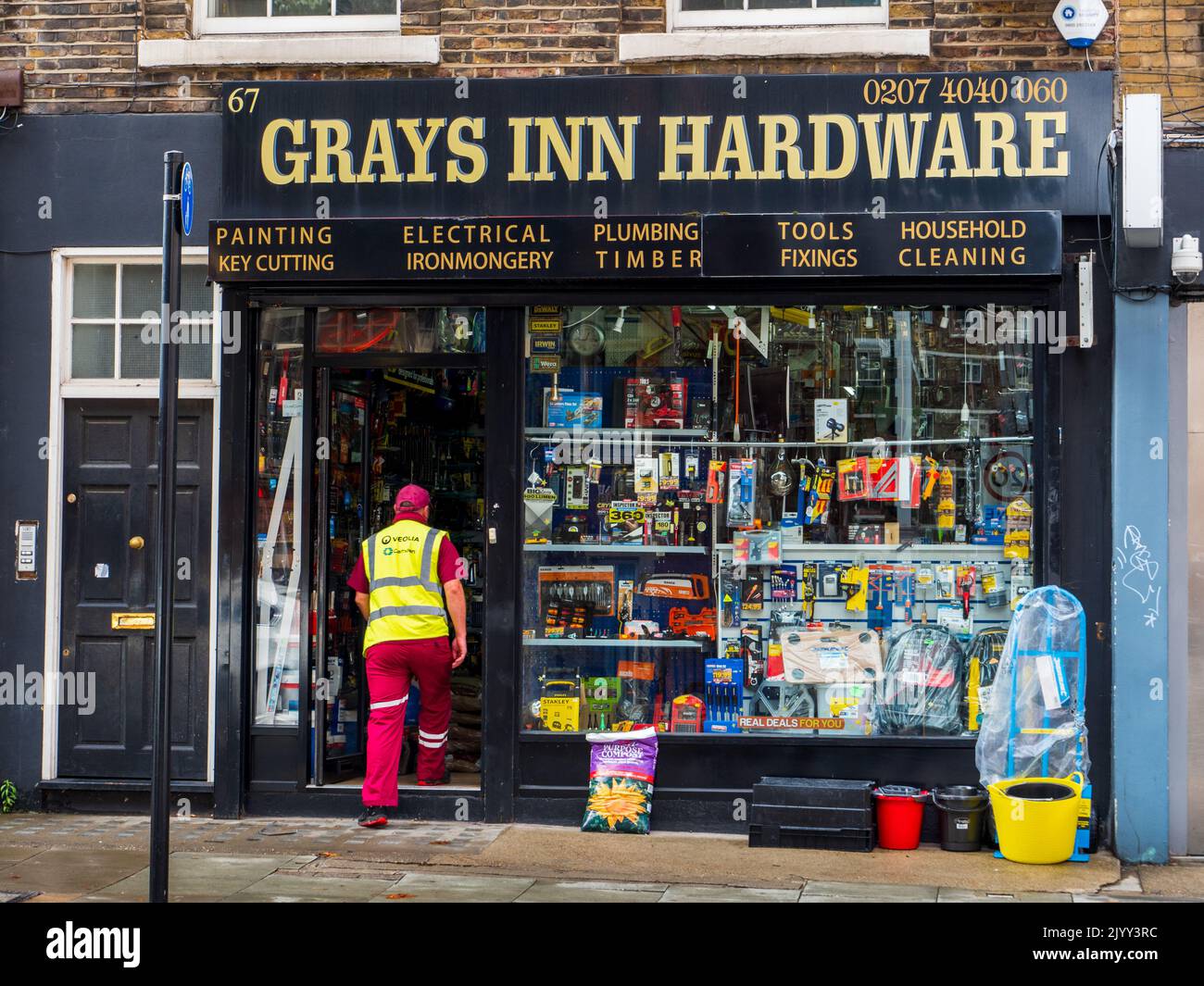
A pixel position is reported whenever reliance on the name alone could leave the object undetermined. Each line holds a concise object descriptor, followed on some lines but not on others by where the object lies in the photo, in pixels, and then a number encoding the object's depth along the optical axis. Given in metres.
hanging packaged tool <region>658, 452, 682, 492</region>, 8.84
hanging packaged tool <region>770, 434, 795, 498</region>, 8.78
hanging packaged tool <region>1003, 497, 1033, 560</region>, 8.47
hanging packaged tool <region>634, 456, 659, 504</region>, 8.86
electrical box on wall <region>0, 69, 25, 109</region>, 8.85
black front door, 8.93
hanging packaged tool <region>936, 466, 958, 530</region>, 8.64
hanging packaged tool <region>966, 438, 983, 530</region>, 8.60
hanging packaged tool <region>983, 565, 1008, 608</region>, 8.57
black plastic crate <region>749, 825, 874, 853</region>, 8.00
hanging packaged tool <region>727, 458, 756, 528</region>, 8.79
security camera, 7.98
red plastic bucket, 8.05
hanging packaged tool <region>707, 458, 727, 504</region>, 8.81
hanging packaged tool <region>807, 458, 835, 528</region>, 8.74
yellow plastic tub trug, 7.64
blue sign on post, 6.13
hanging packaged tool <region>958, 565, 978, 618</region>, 8.62
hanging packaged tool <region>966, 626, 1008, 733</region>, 8.52
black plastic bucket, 7.98
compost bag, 8.34
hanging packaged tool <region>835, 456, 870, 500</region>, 8.72
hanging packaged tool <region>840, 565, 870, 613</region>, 8.71
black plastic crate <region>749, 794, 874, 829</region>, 8.02
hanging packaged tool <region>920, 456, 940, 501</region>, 8.67
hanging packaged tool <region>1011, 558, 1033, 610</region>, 8.45
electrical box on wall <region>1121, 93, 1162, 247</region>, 7.82
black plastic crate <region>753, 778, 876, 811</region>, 8.05
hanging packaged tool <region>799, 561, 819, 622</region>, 8.75
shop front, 8.27
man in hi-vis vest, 8.50
